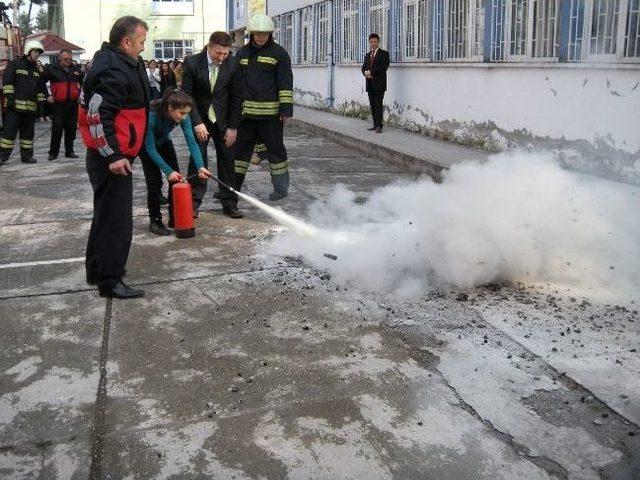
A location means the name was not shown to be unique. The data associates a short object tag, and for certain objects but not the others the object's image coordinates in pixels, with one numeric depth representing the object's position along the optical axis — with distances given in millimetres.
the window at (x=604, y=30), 7430
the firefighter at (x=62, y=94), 10602
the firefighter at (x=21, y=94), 10477
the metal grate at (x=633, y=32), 7352
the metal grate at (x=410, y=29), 13375
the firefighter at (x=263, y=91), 6840
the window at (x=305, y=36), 20984
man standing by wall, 12867
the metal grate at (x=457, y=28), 11367
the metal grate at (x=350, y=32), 16781
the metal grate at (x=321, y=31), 19266
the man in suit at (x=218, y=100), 6520
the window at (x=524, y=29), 8930
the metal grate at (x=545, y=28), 8812
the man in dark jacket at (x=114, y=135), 4082
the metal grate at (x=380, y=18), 14828
